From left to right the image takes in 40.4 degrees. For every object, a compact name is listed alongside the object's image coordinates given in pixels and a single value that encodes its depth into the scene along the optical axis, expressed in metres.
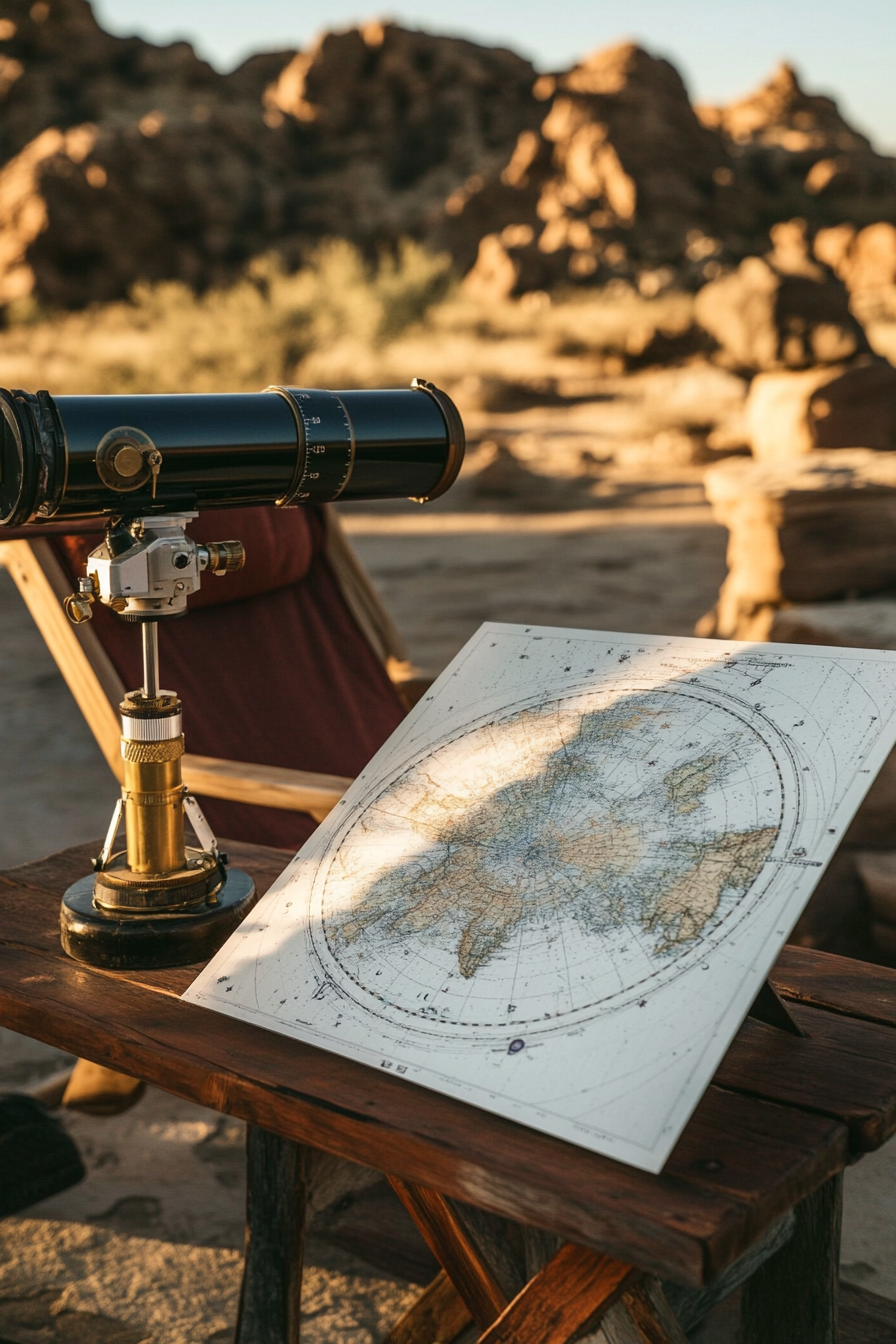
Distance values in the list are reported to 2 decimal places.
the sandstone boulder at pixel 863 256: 22.80
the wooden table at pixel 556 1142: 0.89
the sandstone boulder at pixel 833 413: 6.34
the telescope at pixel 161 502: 1.21
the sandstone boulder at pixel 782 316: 7.98
